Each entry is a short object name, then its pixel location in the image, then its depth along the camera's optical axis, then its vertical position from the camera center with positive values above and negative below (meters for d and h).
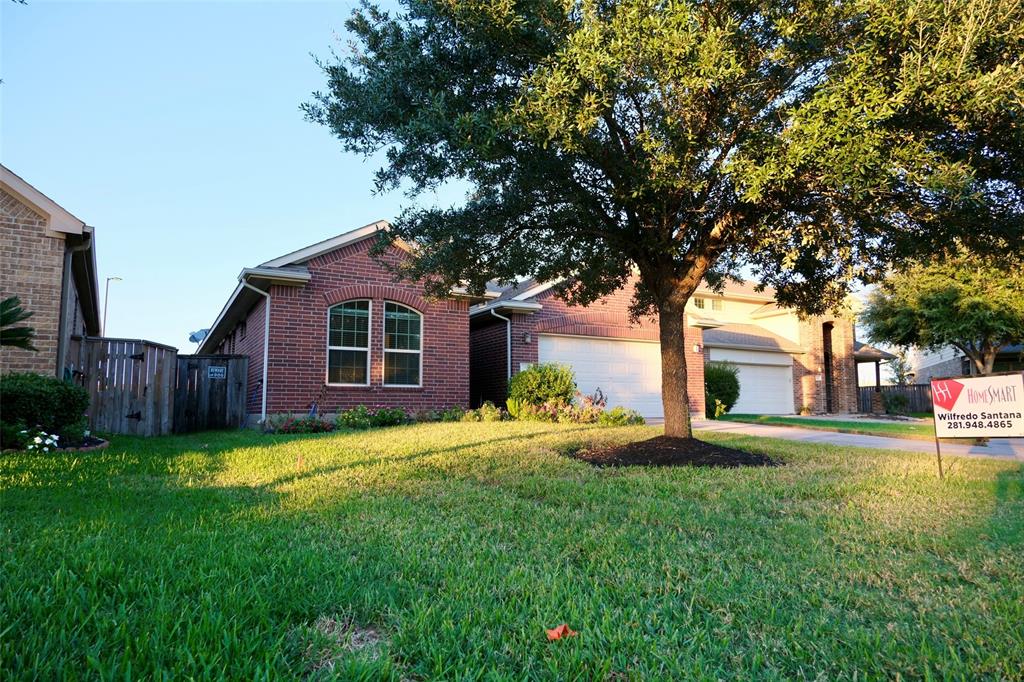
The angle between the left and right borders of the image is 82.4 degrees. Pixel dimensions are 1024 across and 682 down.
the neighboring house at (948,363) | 28.44 +1.39
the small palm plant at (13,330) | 4.45 +0.52
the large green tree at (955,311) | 17.72 +2.49
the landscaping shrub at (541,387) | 14.50 +0.11
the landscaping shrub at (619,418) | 12.97 -0.62
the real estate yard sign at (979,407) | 6.18 -0.21
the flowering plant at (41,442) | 7.28 -0.58
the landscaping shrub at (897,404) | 24.59 -0.66
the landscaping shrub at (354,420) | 12.51 -0.58
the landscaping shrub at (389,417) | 12.98 -0.54
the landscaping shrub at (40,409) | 7.50 -0.18
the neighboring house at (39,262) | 8.86 +2.06
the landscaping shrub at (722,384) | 20.55 +0.20
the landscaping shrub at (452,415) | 13.98 -0.55
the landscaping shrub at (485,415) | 13.95 -0.55
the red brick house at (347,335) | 12.89 +1.38
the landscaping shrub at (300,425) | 11.92 -0.66
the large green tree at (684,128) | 5.23 +2.61
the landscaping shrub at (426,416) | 13.84 -0.57
